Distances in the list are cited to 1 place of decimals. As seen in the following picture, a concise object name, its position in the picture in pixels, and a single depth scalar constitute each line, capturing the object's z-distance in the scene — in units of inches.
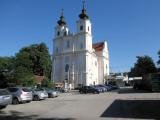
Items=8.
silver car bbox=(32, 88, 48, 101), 517.0
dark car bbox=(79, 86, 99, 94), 865.5
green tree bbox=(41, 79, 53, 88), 1086.9
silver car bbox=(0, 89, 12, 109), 340.5
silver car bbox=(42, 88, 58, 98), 622.6
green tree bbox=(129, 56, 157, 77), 1660.3
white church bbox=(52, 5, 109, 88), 1648.3
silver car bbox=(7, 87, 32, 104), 429.8
